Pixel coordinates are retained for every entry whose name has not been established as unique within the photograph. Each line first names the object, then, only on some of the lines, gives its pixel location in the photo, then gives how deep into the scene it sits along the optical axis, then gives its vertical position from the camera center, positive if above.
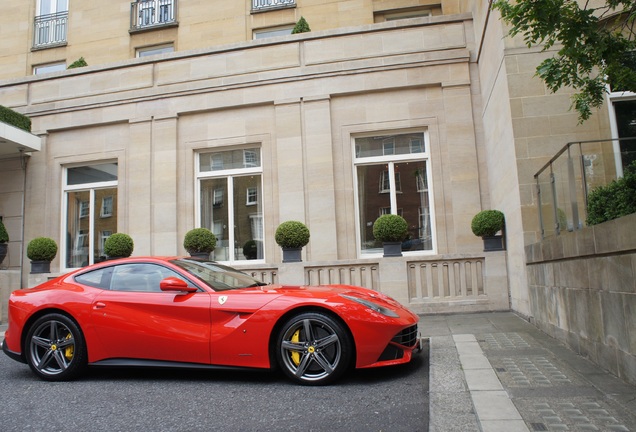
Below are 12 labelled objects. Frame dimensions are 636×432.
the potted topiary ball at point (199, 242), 10.89 +0.49
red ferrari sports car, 4.63 -0.59
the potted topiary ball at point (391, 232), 9.82 +0.49
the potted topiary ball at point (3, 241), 12.58 +0.79
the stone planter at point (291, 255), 10.28 +0.11
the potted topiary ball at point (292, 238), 10.14 +0.46
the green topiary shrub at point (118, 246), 11.30 +0.49
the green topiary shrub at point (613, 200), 4.72 +0.49
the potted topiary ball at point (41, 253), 11.78 +0.42
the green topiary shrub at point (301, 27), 13.71 +6.49
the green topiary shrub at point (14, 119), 12.86 +4.11
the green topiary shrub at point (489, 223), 9.49 +0.58
